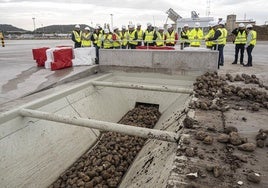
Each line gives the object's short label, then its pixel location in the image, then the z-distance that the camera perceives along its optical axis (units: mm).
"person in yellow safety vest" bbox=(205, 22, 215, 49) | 9359
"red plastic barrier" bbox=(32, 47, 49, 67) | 9625
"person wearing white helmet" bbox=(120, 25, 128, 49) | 10945
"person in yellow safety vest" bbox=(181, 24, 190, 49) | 10605
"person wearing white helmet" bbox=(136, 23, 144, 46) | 10631
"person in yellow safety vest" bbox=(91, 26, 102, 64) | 10580
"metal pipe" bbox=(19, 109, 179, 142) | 3585
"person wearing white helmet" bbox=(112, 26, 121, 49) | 10659
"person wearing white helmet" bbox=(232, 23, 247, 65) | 9219
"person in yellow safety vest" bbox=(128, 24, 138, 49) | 10562
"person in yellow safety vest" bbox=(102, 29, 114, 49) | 10312
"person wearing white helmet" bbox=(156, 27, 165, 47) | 10289
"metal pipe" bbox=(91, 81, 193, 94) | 6198
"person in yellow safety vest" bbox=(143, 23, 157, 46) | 10305
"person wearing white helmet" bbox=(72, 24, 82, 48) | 10641
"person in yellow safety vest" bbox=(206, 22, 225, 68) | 8812
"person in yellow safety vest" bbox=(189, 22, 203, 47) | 10000
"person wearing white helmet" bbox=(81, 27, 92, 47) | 10541
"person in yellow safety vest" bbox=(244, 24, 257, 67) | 8820
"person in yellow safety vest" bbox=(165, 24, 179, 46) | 10297
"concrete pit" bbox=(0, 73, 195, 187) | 4070
